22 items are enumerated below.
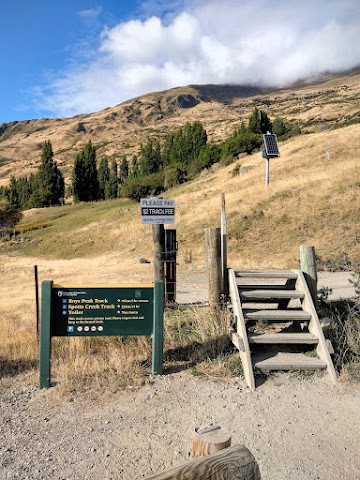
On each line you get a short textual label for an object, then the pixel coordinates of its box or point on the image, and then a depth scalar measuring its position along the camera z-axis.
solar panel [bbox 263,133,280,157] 24.96
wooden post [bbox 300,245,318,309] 6.63
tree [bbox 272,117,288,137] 61.83
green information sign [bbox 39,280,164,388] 5.40
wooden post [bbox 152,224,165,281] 8.12
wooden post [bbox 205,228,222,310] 7.02
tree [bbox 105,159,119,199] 67.06
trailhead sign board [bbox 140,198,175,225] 7.91
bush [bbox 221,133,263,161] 46.88
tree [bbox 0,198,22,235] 43.28
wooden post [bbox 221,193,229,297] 7.11
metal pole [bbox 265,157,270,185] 23.85
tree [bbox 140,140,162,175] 65.75
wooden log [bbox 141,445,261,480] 1.80
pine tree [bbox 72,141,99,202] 63.43
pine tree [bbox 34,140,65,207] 63.91
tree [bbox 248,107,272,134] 52.78
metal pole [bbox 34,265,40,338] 6.90
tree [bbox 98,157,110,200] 69.96
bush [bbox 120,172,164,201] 50.84
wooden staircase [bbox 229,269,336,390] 5.45
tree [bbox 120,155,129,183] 87.00
